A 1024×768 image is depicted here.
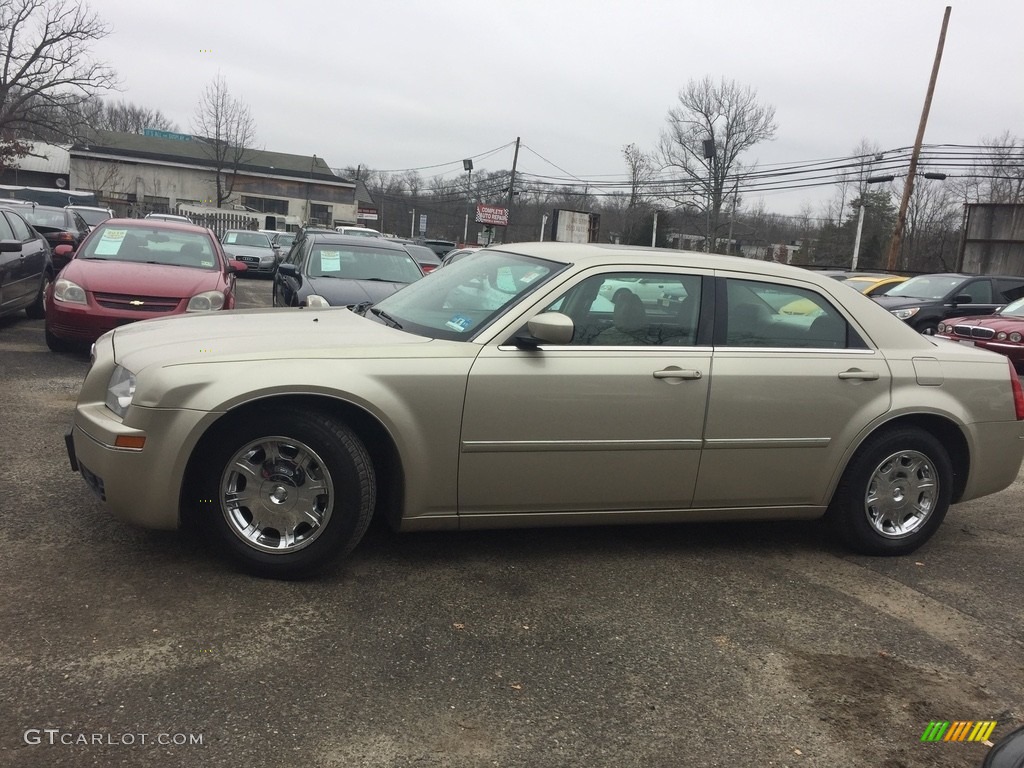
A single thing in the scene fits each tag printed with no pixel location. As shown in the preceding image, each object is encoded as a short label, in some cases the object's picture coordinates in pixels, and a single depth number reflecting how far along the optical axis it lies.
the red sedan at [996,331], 12.15
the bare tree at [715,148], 45.59
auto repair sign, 44.09
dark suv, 14.70
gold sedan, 3.48
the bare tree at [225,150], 50.88
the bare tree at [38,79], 33.34
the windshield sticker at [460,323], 3.93
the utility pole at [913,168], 25.20
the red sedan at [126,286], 7.83
